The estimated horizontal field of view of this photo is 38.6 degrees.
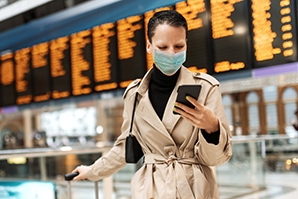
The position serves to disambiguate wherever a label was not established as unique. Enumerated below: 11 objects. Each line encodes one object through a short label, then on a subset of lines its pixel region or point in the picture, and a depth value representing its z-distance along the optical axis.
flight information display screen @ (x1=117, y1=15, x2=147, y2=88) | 5.20
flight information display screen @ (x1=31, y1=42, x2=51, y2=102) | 6.63
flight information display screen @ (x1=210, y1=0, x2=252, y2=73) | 4.05
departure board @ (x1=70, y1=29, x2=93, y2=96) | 5.99
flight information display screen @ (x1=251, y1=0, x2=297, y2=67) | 3.70
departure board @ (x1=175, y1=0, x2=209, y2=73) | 4.41
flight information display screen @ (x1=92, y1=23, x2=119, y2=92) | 5.62
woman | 1.69
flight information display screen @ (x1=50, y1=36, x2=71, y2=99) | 6.32
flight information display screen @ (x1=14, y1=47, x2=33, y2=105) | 6.94
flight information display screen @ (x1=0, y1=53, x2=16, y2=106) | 7.27
